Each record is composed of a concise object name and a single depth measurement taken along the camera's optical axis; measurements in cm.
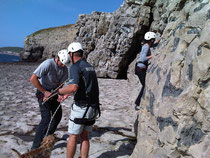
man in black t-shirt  385
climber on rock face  718
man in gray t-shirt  469
